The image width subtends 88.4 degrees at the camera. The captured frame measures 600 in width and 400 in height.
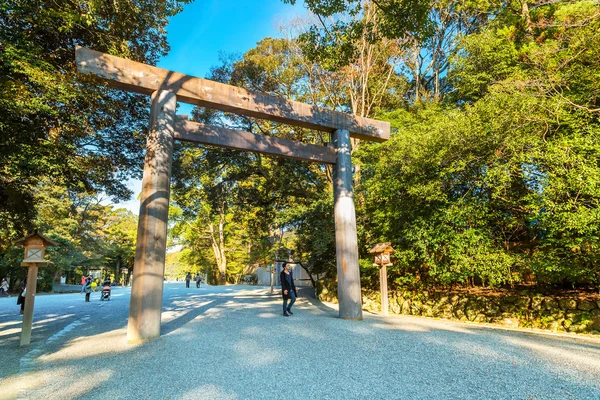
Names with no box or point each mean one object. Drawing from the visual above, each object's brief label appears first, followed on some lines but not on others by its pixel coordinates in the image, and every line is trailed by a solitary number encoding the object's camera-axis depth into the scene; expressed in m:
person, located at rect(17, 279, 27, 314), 8.86
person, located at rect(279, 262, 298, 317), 6.82
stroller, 12.70
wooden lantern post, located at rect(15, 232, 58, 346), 4.75
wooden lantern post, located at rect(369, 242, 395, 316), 7.94
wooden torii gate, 4.77
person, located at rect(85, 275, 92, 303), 12.11
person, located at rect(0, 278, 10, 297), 15.96
